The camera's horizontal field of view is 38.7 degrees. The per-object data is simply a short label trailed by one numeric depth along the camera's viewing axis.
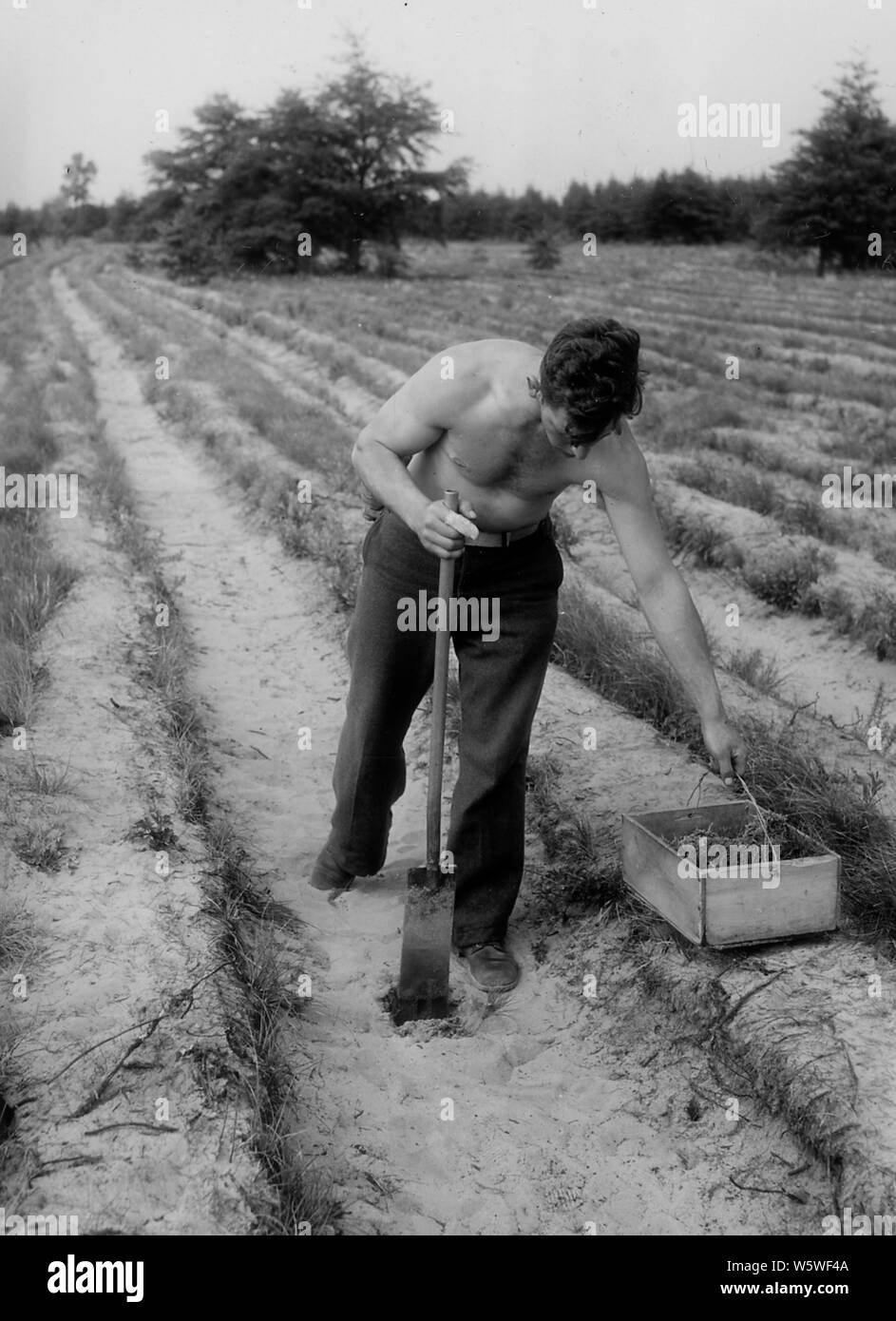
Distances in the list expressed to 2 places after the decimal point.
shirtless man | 3.10
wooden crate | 3.36
